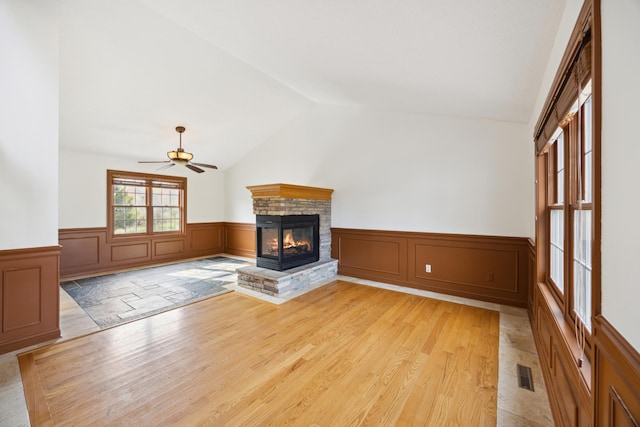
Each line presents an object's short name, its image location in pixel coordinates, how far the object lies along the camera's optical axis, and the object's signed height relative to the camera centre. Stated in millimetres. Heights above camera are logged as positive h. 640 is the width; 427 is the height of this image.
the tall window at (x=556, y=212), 2250 +17
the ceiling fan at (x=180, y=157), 4395 +916
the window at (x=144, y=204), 6035 +227
